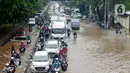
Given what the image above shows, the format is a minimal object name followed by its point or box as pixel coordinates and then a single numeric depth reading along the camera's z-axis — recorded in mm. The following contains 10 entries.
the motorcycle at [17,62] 24512
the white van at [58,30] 41481
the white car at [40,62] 23203
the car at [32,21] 58297
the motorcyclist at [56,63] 22719
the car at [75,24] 56694
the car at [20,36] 39781
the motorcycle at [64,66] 24369
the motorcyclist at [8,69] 21562
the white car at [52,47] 29741
